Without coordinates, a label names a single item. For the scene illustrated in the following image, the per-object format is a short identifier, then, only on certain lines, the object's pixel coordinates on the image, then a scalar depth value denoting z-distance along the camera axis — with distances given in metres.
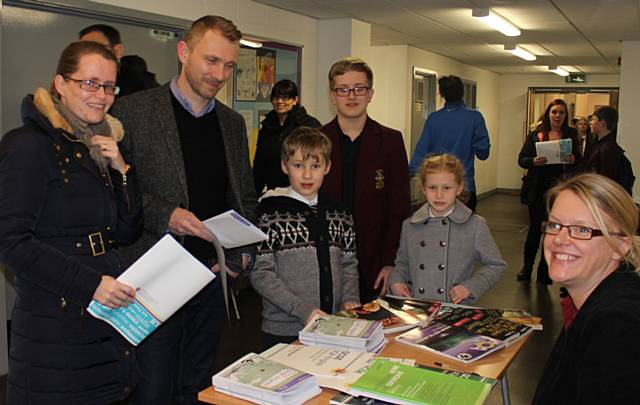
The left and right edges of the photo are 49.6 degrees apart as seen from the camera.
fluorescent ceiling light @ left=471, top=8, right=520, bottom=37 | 6.48
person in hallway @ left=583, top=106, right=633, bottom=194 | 6.16
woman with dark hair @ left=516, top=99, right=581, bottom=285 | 6.32
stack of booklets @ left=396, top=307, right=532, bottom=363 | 2.17
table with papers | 1.87
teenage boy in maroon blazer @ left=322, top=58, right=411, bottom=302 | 2.95
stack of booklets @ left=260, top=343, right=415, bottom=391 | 1.90
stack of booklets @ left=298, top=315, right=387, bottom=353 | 2.12
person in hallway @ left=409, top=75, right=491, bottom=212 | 5.53
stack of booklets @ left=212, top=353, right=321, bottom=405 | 1.76
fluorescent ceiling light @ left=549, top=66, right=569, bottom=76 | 13.87
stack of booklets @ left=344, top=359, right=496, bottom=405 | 1.73
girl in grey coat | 2.90
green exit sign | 15.48
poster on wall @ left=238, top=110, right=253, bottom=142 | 5.73
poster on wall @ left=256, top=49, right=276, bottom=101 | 5.88
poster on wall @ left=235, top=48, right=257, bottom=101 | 5.63
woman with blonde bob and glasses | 1.48
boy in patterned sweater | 2.58
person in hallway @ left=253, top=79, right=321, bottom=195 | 4.98
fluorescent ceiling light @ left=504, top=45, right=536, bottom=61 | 9.64
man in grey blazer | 2.43
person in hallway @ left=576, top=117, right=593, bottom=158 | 10.52
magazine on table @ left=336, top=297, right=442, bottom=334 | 2.36
